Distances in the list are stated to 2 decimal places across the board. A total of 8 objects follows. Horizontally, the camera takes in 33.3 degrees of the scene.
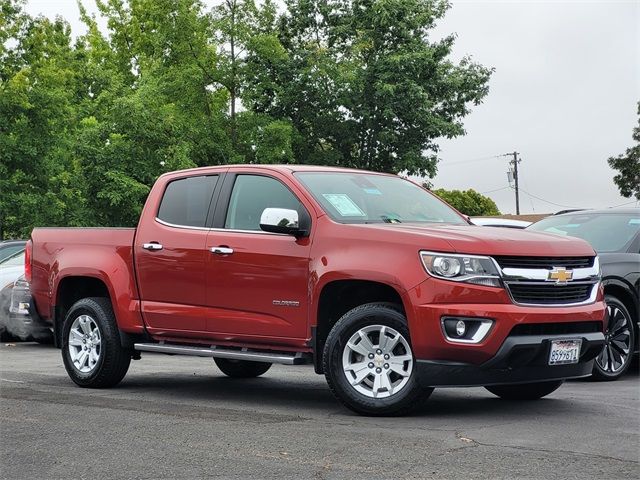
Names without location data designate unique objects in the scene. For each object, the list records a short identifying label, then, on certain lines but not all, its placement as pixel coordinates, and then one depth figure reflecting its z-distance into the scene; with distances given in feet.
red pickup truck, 24.86
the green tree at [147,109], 131.23
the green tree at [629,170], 247.29
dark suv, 34.42
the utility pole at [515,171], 287.07
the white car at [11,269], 51.76
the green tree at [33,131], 126.00
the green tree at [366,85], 149.07
